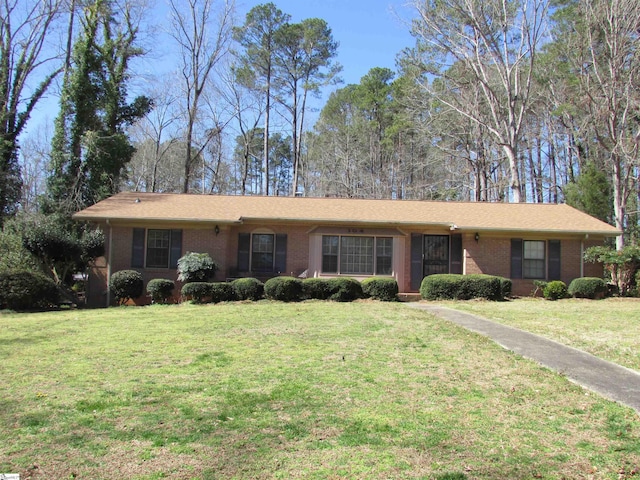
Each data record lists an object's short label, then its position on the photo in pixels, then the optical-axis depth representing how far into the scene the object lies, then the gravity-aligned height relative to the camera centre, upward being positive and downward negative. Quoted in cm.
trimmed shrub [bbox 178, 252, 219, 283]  1570 -30
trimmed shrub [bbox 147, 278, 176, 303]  1545 -99
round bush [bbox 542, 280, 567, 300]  1642 -83
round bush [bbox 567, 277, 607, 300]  1628 -73
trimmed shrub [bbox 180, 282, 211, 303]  1491 -100
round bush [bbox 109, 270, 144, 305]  1553 -89
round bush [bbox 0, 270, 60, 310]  1415 -102
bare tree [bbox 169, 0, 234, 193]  3058 +1273
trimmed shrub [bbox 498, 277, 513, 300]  1573 -73
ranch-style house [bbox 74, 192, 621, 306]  1703 +66
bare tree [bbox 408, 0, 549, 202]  2406 +1130
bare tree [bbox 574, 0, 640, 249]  2116 +864
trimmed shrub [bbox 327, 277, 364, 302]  1533 -88
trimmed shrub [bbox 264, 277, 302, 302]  1504 -89
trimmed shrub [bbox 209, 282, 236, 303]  1515 -103
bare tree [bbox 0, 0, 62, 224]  2188 +796
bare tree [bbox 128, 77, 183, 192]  4222 +854
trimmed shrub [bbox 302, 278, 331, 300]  1547 -87
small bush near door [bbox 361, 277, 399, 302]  1556 -86
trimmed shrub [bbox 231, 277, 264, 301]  1519 -92
